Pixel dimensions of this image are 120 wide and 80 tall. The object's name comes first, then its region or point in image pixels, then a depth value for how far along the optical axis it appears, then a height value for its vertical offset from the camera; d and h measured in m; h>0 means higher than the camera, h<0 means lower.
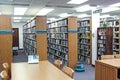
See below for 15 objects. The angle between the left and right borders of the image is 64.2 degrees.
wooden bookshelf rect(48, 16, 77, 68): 4.06 -0.17
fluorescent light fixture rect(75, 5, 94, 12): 4.82 +1.57
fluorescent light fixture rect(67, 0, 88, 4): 4.16 +1.56
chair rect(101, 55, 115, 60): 2.78 -0.59
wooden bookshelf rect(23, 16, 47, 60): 4.03 -0.04
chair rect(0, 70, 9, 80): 1.69 -0.69
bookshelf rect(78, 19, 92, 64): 4.72 -0.21
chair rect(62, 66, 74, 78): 1.76 -0.67
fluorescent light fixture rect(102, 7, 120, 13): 5.31 +1.60
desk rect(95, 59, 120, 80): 2.19 -0.78
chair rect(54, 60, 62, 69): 2.39 -0.68
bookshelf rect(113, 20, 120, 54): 4.06 -0.06
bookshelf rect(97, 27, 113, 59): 4.06 -0.18
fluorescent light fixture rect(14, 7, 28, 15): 5.15 +1.57
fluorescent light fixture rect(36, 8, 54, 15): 5.47 +1.60
